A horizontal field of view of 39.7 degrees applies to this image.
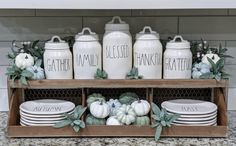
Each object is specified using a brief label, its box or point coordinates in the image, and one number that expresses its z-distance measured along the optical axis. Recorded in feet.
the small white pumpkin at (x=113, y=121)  3.76
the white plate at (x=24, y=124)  3.80
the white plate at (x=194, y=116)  3.76
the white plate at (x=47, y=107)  3.81
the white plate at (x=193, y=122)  3.78
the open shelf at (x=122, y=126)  3.72
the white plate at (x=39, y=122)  3.78
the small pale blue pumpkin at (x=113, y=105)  3.90
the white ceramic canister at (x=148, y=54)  3.91
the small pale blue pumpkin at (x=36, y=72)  3.84
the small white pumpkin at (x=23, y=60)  3.90
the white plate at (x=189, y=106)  3.80
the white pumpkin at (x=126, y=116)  3.73
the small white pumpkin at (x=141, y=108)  3.79
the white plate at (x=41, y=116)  3.76
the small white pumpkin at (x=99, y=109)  3.76
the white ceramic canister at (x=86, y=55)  3.89
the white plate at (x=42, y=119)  3.77
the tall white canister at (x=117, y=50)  3.88
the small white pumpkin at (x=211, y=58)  4.08
